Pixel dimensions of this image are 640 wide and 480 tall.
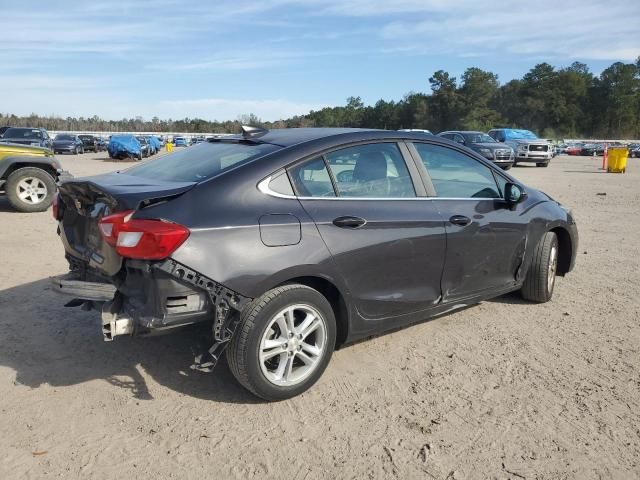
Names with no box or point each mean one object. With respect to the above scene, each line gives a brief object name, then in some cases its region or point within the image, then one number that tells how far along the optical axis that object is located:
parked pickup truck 27.90
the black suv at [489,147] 23.91
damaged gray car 3.07
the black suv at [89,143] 47.22
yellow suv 10.18
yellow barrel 24.67
